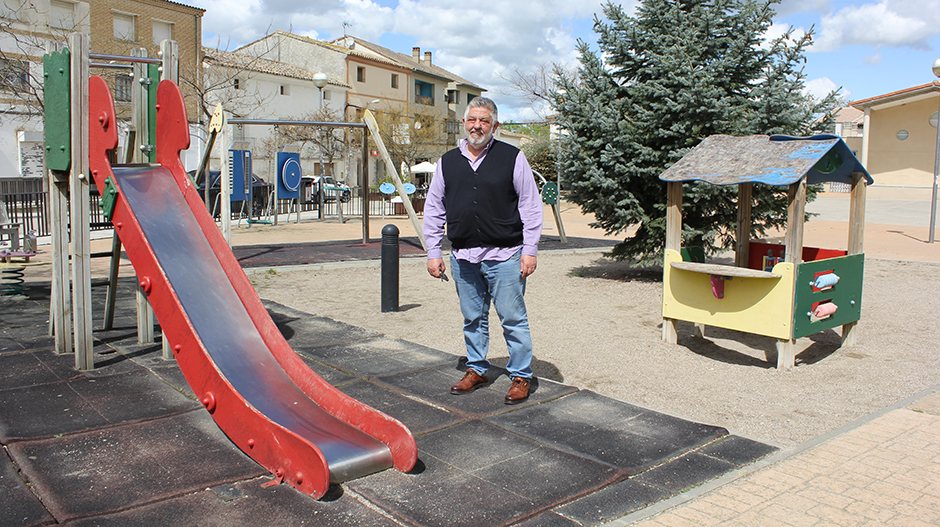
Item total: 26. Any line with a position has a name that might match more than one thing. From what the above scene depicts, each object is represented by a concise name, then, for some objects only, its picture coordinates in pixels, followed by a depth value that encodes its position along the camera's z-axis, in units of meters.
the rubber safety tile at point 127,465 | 2.91
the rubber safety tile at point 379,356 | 5.11
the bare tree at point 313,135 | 37.47
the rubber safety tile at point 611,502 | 2.90
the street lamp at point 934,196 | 16.12
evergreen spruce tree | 8.69
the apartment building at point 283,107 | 39.88
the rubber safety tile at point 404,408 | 3.93
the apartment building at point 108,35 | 28.47
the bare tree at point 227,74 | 29.09
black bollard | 7.69
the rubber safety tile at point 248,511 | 2.74
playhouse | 5.39
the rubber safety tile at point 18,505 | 2.68
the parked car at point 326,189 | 27.60
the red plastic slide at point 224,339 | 3.15
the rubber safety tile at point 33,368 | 4.46
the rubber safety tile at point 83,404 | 3.71
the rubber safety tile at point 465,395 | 4.23
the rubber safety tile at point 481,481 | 2.89
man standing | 4.15
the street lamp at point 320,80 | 18.62
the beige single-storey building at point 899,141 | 37.19
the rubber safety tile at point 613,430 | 3.55
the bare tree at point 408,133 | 42.59
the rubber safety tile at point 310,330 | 5.91
